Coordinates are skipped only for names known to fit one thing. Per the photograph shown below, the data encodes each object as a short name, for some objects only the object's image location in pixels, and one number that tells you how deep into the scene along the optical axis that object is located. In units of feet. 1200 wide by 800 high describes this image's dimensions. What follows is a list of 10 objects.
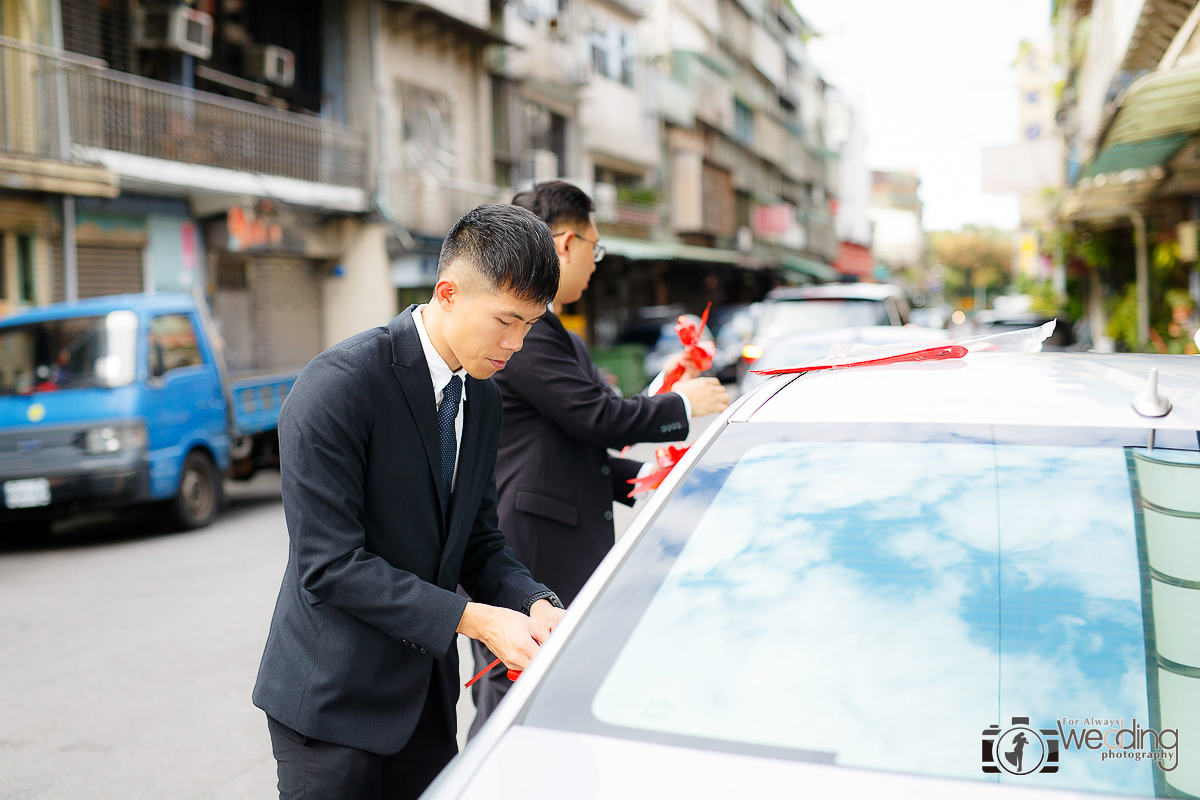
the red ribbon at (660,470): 9.22
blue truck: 28.04
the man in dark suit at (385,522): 6.17
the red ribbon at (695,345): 10.48
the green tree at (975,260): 289.94
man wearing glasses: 9.62
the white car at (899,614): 4.78
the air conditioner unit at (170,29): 47.11
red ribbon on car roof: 7.36
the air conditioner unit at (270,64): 53.52
